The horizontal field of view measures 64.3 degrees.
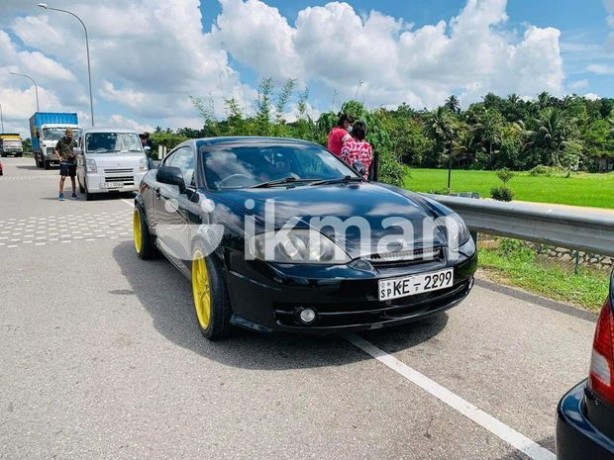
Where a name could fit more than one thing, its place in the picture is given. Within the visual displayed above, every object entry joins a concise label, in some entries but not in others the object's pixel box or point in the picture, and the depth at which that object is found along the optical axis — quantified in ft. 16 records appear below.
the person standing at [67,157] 41.30
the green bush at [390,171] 38.47
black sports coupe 9.50
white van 41.24
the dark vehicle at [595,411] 4.42
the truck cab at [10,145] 177.68
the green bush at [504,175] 124.57
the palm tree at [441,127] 265.54
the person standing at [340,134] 25.45
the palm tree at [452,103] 364.58
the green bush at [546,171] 202.49
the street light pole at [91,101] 88.12
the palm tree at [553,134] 233.55
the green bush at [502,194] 86.79
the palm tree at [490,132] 260.42
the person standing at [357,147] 24.68
